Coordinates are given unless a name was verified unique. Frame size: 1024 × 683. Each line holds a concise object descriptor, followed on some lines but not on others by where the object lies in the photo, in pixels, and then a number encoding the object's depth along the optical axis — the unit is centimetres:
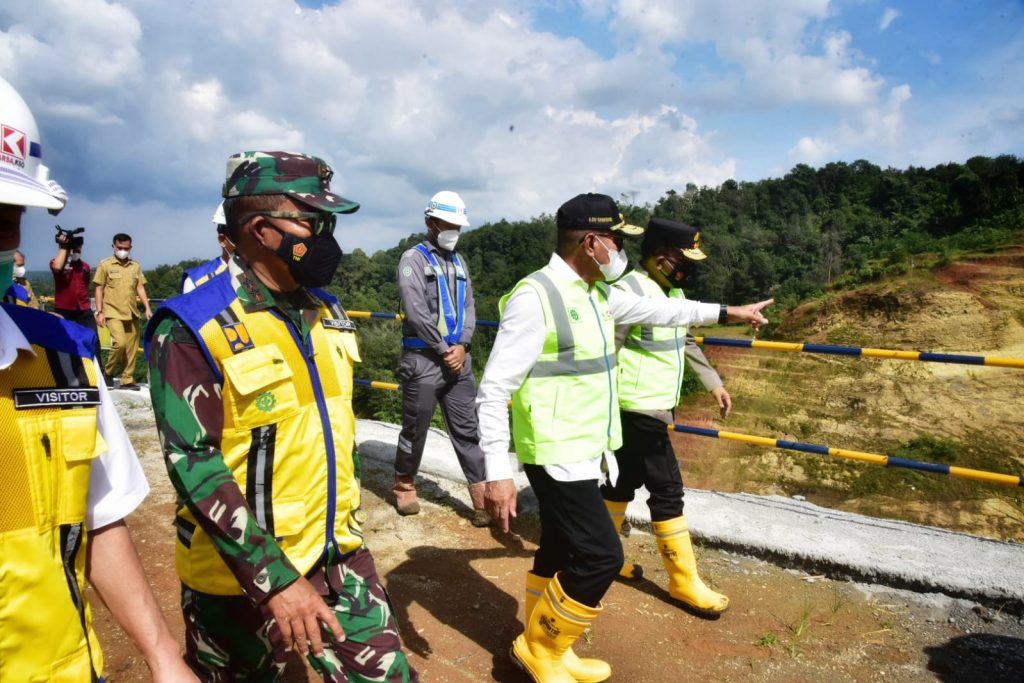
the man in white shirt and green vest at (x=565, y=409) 257
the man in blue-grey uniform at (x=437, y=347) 441
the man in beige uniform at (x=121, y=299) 848
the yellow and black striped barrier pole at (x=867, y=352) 362
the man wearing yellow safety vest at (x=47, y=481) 115
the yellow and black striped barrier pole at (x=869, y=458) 369
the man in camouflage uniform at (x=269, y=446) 160
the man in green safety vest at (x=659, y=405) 349
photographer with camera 780
